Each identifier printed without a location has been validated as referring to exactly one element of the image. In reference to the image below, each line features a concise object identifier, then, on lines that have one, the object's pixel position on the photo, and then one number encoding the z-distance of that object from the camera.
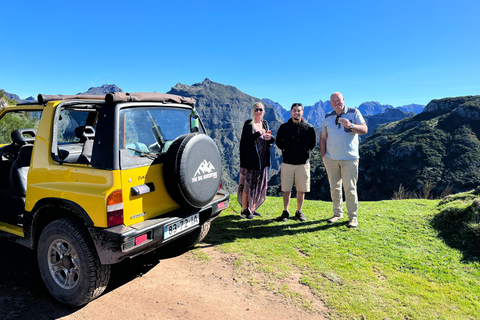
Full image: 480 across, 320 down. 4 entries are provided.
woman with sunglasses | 5.48
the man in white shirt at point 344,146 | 5.19
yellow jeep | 2.75
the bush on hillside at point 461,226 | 4.64
